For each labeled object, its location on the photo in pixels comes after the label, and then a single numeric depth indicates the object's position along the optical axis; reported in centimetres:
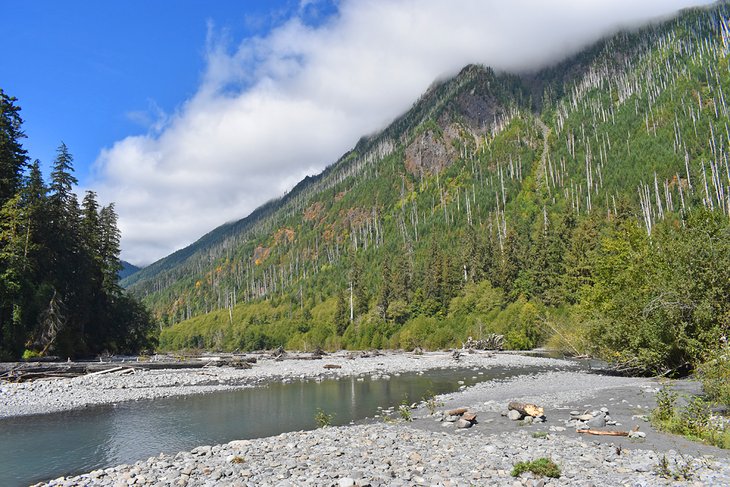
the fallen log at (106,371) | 3742
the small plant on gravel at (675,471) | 1005
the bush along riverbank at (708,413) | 1359
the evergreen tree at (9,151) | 4778
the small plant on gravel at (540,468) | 1102
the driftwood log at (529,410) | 1855
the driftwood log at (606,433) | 1507
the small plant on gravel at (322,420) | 2109
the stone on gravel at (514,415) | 1884
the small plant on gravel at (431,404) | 2228
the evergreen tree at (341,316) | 11174
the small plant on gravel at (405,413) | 2084
